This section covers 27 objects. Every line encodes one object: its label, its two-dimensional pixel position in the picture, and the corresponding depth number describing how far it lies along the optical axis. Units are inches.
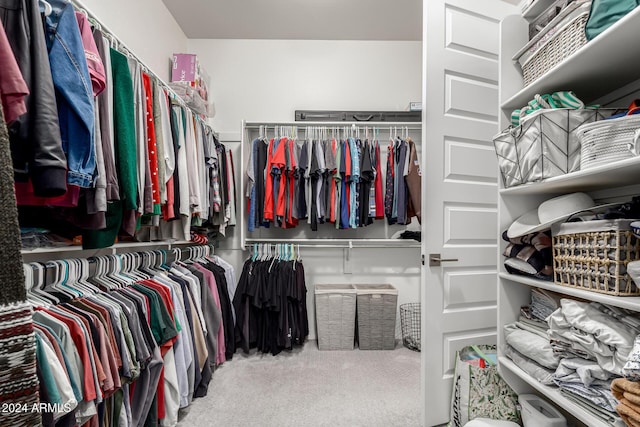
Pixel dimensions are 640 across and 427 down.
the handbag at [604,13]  35.9
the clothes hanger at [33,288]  46.1
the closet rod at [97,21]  48.1
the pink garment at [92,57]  44.2
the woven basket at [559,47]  41.1
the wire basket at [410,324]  112.6
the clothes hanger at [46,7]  40.1
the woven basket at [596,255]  35.5
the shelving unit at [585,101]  36.4
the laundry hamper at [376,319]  110.9
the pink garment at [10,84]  30.5
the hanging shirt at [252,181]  112.4
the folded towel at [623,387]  30.8
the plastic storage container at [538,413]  47.4
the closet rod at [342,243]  118.3
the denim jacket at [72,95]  39.2
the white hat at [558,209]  43.2
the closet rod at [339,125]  118.3
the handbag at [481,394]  57.4
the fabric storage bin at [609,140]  34.9
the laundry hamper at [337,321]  111.7
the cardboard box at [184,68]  105.8
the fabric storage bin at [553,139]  42.9
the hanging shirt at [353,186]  110.1
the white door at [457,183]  67.1
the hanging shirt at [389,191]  112.9
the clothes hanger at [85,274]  56.4
